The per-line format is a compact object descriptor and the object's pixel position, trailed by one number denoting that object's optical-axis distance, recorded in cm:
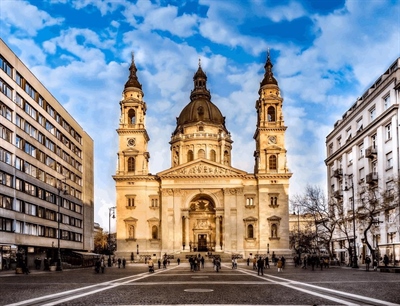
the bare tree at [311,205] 6339
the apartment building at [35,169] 5662
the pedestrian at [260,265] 4150
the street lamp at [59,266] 5612
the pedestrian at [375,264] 4741
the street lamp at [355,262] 5453
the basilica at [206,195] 9231
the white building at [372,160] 5409
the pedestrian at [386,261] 4772
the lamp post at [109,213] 7124
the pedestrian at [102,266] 4951
